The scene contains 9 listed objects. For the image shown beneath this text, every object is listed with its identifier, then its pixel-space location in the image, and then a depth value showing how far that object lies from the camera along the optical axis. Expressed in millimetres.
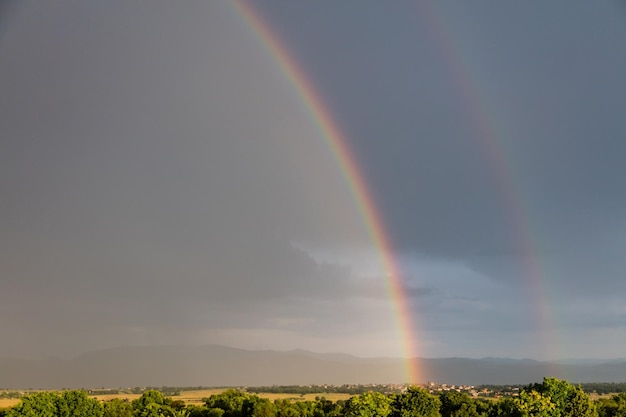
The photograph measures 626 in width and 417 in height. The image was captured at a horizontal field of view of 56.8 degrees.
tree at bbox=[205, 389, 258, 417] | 107625
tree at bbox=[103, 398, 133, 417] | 93312
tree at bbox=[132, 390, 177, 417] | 87438
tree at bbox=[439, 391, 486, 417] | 90312
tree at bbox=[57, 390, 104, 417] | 88562
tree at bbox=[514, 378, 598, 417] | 73938
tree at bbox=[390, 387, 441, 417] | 85950
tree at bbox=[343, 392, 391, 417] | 79375
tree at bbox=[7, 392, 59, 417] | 85875
